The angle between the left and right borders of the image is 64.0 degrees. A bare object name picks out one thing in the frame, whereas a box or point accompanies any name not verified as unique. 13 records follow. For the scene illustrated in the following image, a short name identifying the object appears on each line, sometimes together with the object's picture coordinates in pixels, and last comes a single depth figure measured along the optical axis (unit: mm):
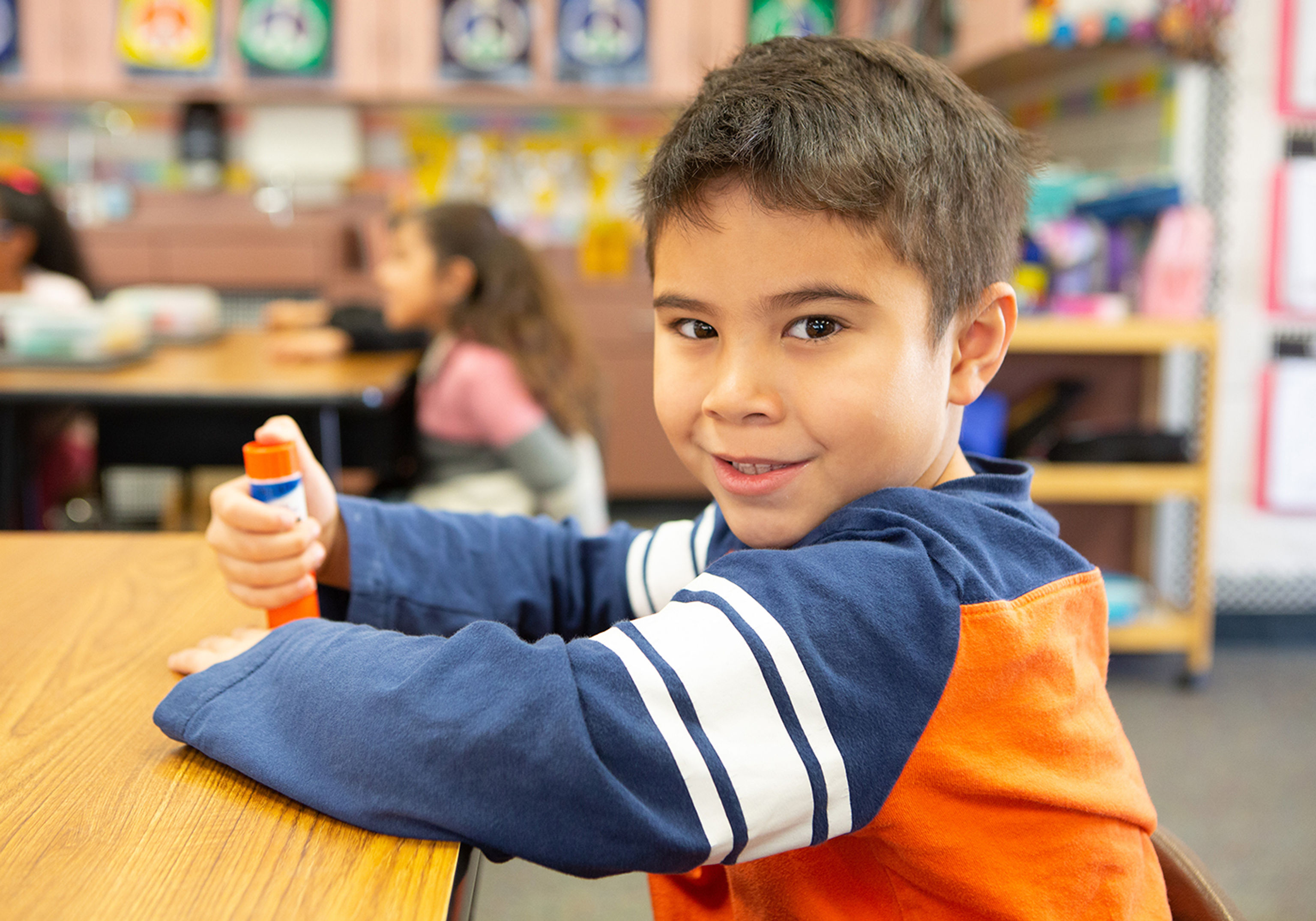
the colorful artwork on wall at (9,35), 3736
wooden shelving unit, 2230
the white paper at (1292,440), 2471
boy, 482
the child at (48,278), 2604
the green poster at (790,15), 3898
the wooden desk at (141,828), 417
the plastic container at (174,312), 2521
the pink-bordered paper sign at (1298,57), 2381
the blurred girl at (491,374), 2045
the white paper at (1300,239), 2410
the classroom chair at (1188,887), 598
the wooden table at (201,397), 1699
